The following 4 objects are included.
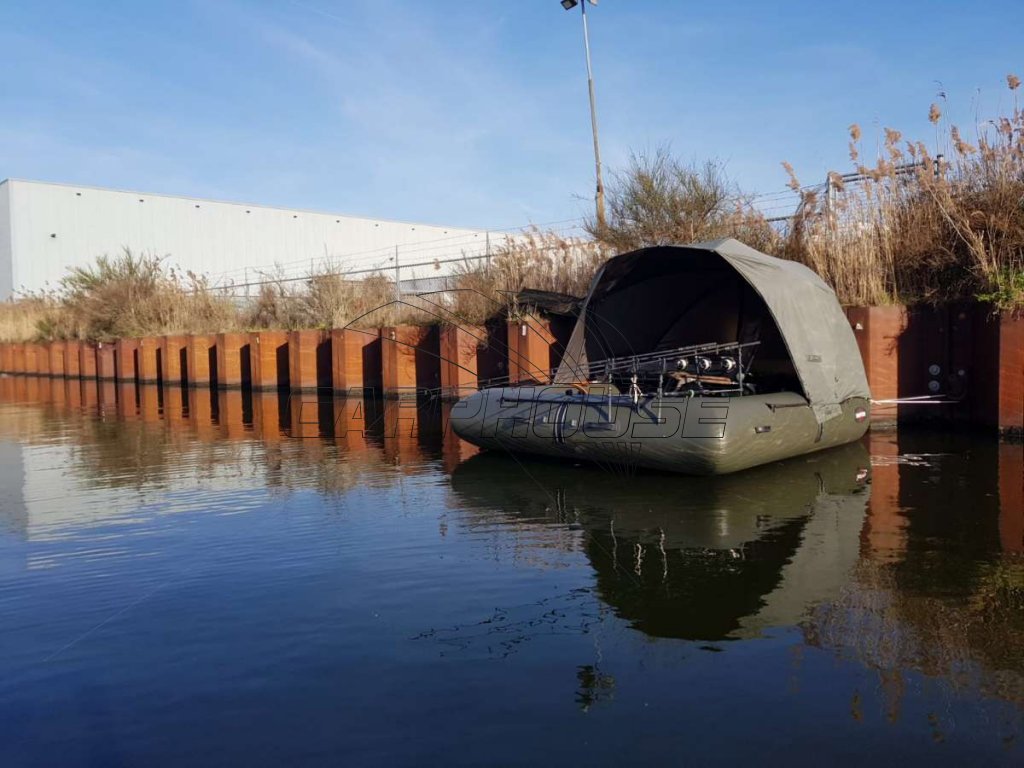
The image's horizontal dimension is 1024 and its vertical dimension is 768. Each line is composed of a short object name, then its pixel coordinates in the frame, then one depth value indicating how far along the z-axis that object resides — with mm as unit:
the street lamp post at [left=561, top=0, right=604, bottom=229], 17762
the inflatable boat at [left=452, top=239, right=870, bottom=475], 7820
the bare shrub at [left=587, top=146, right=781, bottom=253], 15594
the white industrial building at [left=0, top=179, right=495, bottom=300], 46125
